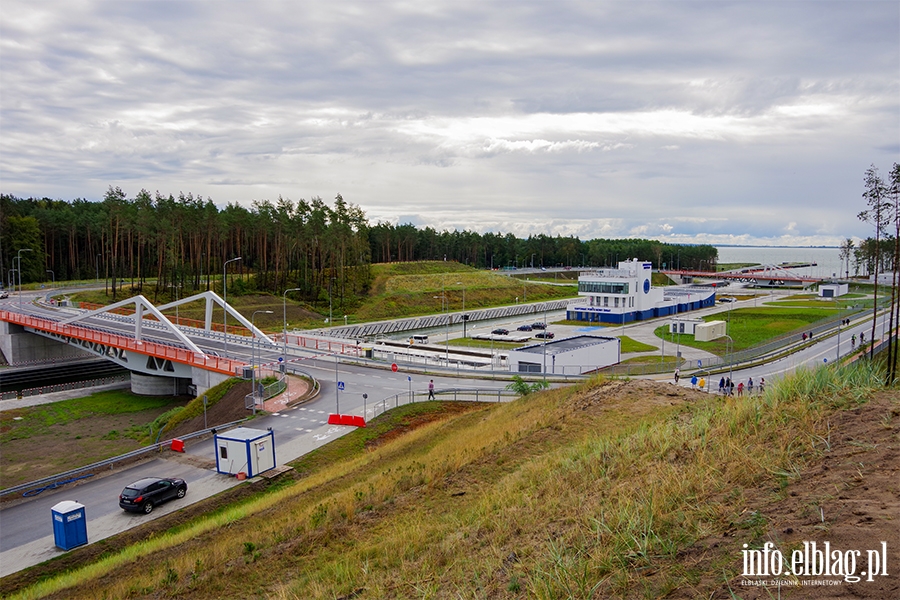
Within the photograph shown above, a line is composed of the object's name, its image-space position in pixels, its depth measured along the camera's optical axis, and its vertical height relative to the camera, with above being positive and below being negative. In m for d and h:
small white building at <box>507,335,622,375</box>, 50.90 -9.14
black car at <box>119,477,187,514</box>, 23.47 -9.64
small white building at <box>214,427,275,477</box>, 26.86 -9.05
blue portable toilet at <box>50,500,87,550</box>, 20.83 -9.59
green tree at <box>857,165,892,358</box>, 40.47 +3.78
